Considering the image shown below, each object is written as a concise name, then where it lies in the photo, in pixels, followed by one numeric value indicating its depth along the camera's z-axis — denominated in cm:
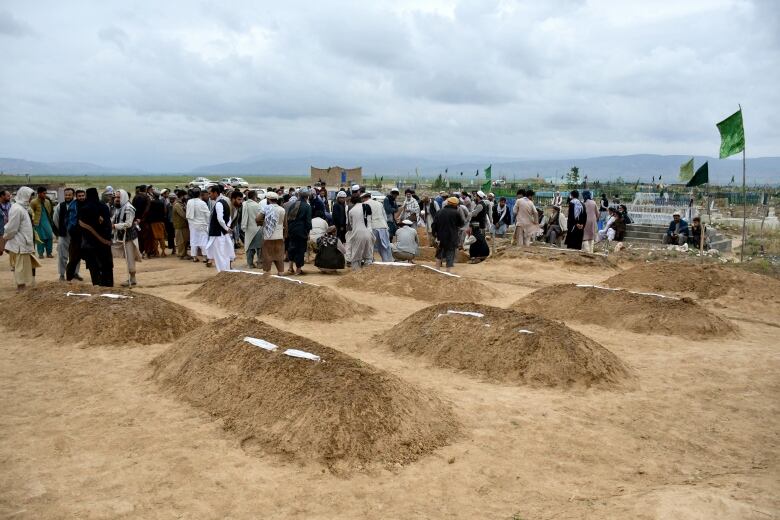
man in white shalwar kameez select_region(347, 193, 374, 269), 1314
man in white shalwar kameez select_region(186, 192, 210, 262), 1420
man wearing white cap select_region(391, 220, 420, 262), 1497
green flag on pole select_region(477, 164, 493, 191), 2698
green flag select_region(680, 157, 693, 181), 2228
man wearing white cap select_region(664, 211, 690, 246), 1872
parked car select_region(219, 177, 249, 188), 5906
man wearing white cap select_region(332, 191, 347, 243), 1375
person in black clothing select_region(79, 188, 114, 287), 993
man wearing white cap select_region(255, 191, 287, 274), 1222
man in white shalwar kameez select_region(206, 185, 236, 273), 1223
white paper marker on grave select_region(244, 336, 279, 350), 623
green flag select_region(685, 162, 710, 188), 1597
